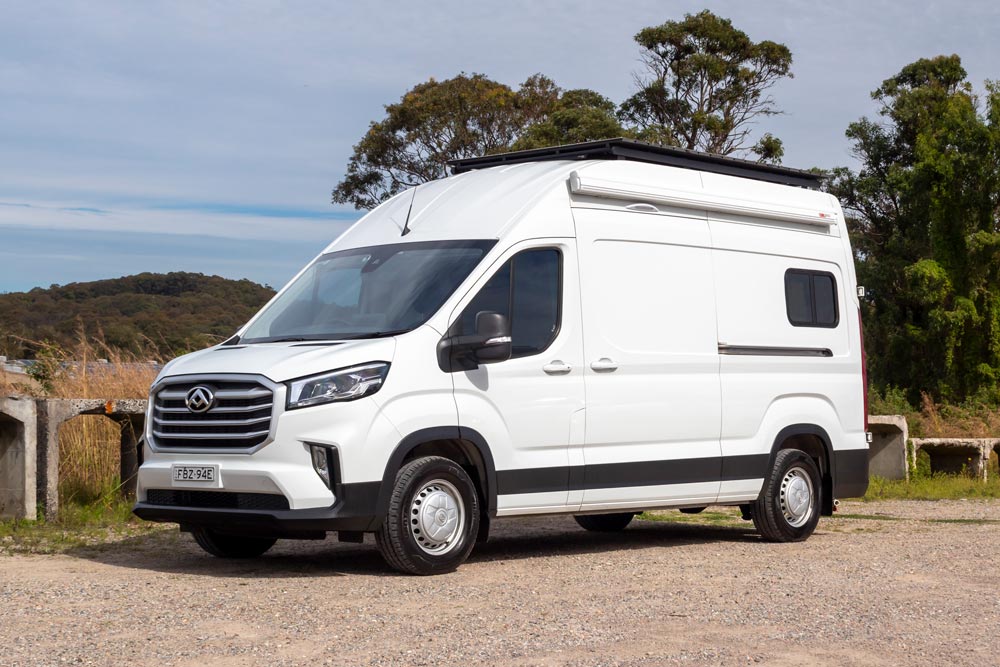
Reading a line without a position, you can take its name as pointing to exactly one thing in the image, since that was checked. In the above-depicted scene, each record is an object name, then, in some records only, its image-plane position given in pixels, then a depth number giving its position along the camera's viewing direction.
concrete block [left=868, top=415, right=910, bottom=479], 18.78
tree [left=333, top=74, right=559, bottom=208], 46.78
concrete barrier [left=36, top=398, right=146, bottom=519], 11.66
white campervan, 8.39
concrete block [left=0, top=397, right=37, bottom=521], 11.45
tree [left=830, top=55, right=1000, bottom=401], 38.25
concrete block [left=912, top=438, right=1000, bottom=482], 19.81
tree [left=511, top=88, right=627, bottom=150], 41.41
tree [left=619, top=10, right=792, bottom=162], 40.22
